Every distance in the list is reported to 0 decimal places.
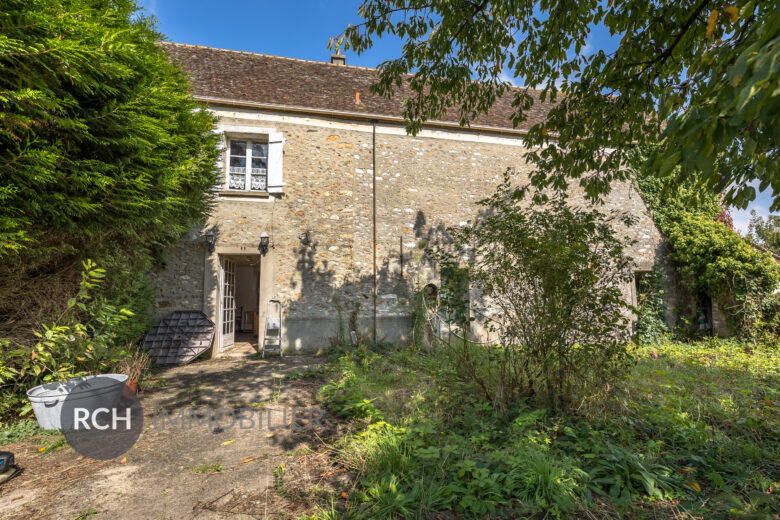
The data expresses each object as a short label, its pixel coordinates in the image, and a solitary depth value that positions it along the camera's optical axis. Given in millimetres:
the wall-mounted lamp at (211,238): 7012
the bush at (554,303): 3057
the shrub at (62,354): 3281
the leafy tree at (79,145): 2635
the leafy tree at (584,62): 2545
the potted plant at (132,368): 4127
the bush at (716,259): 7453
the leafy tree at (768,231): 19675
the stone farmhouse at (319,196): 7207
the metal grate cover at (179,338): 6176
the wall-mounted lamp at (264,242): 7207
